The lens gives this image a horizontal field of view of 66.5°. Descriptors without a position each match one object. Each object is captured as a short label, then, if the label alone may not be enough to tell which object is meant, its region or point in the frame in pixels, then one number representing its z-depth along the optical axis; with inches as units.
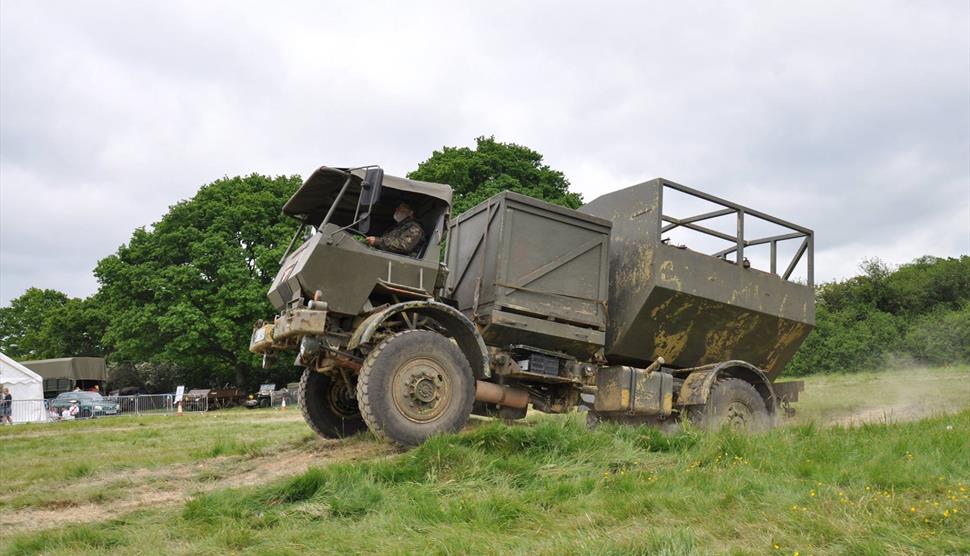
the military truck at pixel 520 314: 303.7
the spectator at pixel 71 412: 1039.9
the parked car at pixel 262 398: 1268.8
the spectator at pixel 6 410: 965.2
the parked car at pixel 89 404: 1083.3
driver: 323.6
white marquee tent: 991.0
